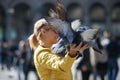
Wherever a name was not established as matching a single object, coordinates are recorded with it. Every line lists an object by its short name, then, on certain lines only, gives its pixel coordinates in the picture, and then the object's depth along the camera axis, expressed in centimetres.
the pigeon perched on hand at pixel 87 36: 562
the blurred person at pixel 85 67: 1811
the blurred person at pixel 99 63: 1773
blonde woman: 582
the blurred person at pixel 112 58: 2154
